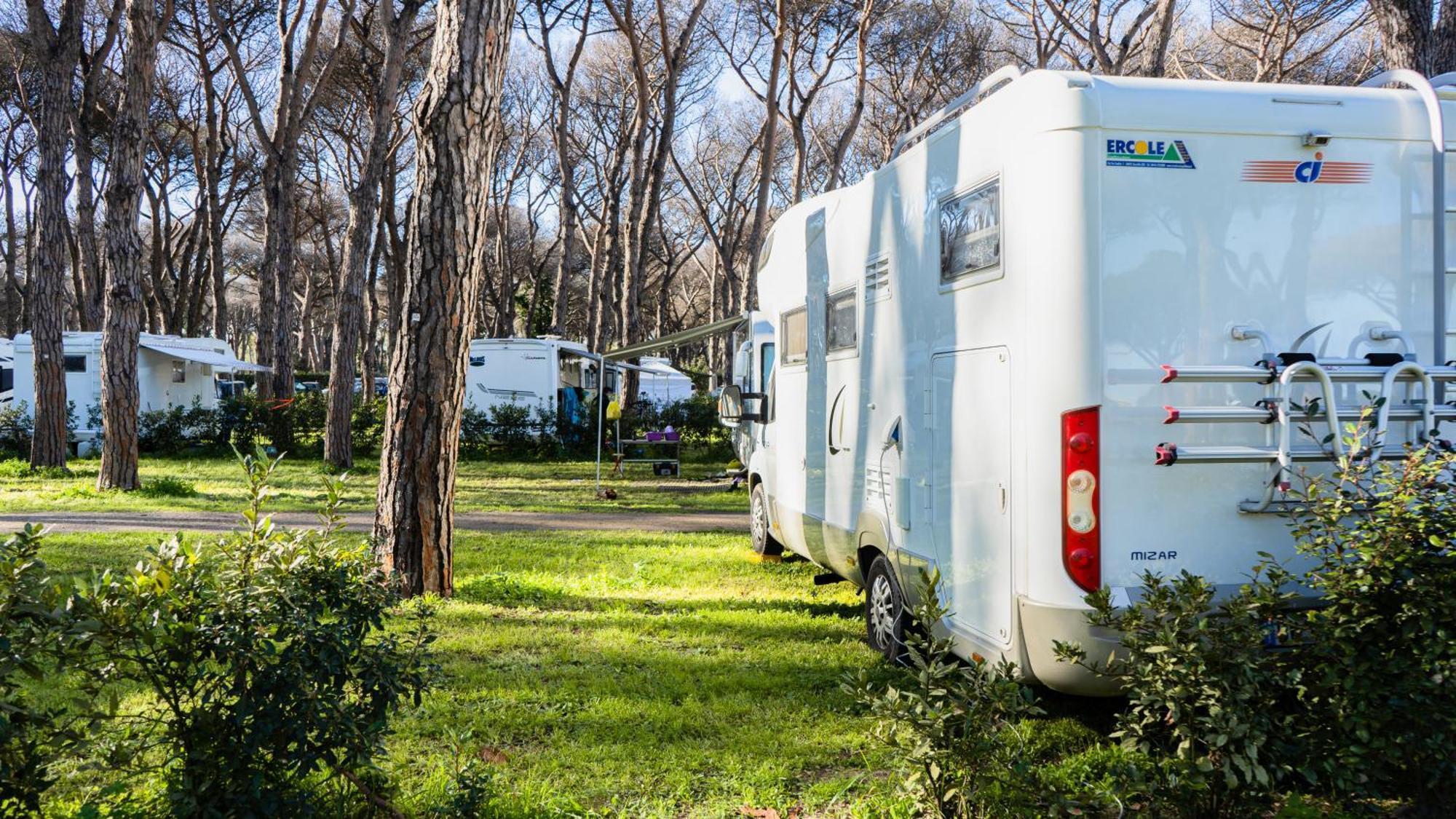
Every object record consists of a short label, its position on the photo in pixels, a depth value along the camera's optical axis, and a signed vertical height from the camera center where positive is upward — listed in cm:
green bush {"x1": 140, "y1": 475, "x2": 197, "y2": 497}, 1377 -77
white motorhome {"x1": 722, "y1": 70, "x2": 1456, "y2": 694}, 388 +41
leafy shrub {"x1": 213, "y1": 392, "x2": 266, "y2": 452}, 2038 +22
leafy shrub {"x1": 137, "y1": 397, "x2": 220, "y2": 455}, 2055 +3
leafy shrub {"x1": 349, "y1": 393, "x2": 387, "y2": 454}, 2086 +4
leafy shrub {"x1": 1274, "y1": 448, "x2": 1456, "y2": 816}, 303 -64
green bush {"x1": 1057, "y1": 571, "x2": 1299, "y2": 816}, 308 -79
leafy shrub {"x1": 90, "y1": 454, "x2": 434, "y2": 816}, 290 -68
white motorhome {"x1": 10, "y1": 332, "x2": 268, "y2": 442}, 2117 +129
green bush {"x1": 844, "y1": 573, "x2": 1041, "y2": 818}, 325 -95
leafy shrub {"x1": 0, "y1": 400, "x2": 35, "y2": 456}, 1972 +1
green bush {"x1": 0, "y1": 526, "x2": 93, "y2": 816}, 264 -56
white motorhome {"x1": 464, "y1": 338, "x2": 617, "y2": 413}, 2217 +113
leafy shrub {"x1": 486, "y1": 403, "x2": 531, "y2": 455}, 2034 +1
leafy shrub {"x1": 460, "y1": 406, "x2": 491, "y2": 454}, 2045 -8
